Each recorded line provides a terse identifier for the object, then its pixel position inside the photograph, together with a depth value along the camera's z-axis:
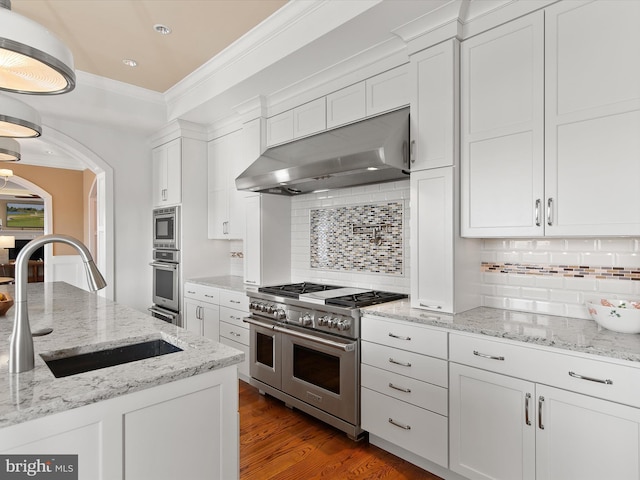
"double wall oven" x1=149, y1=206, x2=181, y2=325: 4.46
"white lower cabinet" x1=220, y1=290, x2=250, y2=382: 3.54
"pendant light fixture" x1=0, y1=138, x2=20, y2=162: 2.99
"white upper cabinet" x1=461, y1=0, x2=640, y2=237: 1.79
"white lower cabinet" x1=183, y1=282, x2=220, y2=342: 3.94
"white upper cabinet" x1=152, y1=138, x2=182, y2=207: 4.46
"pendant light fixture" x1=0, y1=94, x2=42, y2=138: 2.05
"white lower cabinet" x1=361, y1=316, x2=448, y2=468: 2.15
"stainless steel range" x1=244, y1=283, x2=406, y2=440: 2.56
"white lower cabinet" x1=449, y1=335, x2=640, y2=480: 1.59
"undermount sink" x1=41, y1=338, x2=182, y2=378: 1.55
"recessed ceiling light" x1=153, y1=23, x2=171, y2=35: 2.98
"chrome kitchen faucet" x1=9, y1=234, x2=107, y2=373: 1.23
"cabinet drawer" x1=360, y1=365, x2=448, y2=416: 2.14
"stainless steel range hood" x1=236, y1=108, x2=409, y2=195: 2.44
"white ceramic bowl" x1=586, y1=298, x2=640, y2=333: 1.79
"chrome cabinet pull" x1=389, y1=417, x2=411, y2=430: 2.29
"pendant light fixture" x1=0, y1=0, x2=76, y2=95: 1.17
